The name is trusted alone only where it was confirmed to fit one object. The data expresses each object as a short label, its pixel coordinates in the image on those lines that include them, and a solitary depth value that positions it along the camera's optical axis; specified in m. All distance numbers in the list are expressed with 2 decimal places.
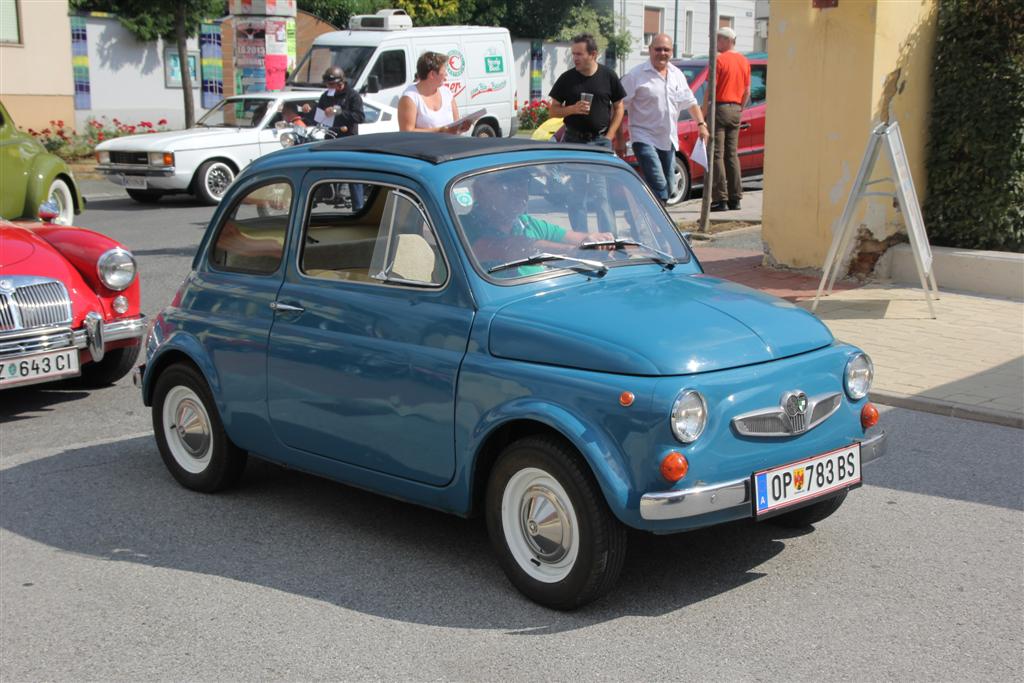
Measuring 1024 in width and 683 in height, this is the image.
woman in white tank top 9.59
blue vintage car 4.26
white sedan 17.66
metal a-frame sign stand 8.98
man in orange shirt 14.61
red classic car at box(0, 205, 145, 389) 7.12
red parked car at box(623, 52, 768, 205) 16.36
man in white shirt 11.31
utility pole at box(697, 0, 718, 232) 13.19
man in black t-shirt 10.48
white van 21.02
